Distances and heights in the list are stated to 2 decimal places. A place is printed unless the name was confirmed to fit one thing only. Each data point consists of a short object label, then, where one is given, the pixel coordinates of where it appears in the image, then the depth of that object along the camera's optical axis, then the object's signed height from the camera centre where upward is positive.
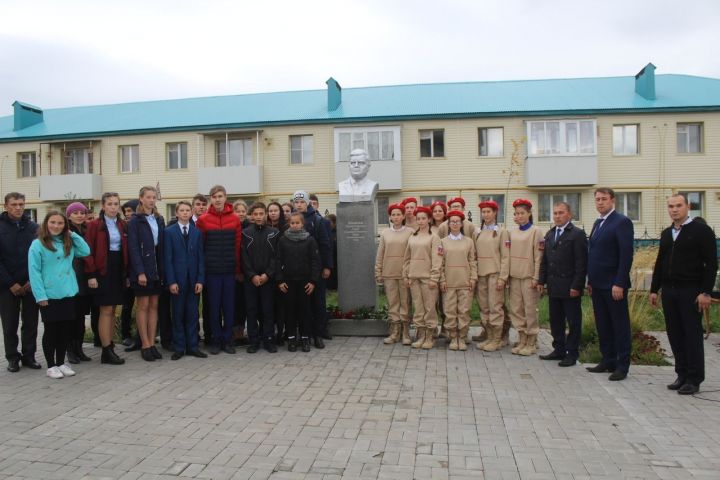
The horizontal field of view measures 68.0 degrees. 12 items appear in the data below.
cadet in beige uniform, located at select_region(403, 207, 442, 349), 7.04 -0.62
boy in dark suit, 6.55 -0.52
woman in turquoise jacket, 5.71 -0.48
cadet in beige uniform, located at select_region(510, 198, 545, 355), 6.66 -0.61
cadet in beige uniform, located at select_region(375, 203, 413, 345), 7.38 -0.58
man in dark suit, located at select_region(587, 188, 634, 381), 5.62 -0.61
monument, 8.20 -0.30
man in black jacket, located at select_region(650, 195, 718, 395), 5.06 -0.62
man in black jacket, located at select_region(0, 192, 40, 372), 5.95 -0.53
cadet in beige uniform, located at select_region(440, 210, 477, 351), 6.93 -0.66
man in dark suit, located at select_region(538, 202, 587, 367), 6.21 -0.63
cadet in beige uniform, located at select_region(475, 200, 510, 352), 6.87 -0.57
